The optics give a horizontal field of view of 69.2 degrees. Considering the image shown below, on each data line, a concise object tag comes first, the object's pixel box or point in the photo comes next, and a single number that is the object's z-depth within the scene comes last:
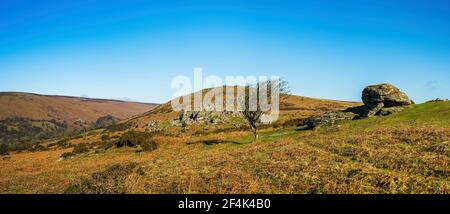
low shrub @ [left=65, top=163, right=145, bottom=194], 16.61
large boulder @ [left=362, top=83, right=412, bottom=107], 44.66
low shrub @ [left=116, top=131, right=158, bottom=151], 46.71
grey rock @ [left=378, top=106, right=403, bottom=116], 42.53
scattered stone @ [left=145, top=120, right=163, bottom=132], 85.96
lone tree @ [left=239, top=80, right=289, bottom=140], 41.88
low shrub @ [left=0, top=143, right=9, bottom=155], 66.13
